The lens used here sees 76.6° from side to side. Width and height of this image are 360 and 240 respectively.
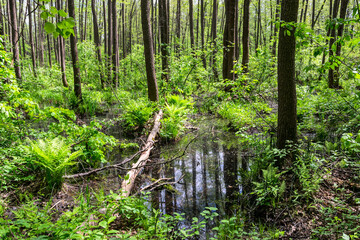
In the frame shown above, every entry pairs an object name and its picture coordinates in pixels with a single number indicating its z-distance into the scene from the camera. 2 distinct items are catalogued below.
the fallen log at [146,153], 4.21
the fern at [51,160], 3.92
